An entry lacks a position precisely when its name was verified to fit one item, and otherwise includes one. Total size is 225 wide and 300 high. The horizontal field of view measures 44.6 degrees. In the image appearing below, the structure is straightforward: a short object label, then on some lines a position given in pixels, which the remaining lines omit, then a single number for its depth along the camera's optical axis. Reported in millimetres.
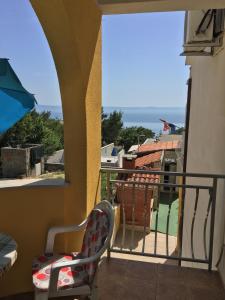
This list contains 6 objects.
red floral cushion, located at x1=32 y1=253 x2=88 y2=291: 1905
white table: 1789
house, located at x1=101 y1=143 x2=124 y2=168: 15715
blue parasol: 2299
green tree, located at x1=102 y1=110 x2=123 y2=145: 39625
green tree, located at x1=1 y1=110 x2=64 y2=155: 18931
